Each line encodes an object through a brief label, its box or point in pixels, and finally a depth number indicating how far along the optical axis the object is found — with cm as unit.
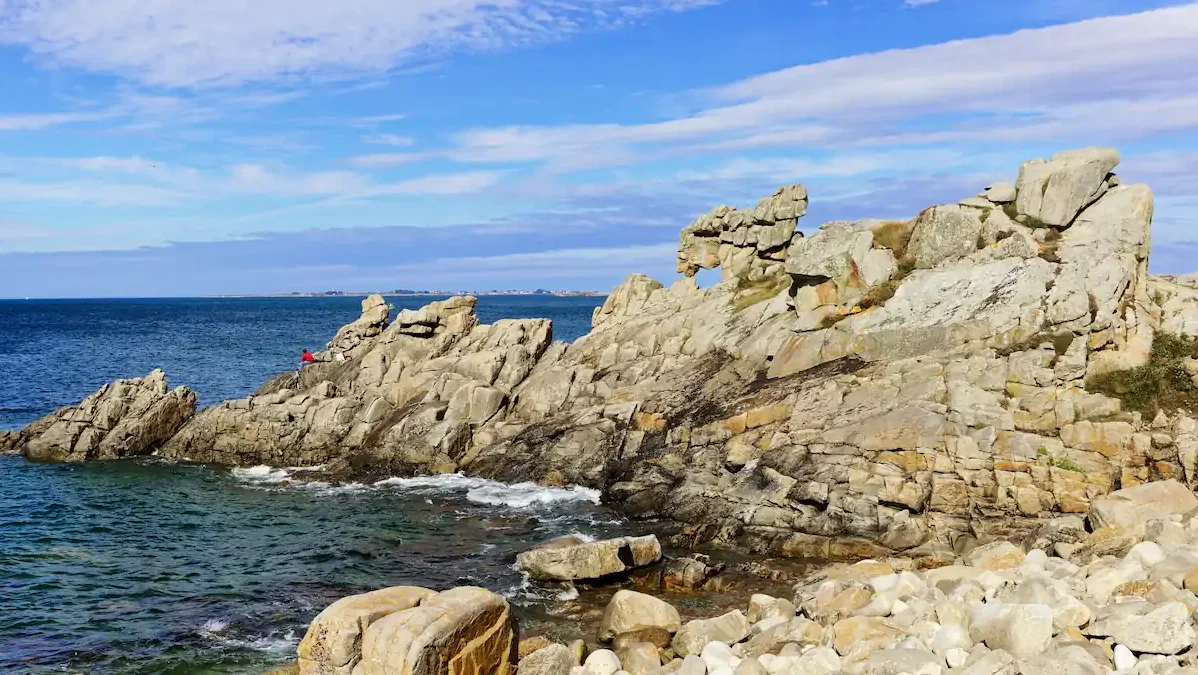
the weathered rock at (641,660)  1945
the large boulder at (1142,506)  2286
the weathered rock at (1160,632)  1409
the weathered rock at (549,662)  1895
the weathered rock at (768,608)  2163
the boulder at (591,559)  2808
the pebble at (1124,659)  1413
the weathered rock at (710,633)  2042
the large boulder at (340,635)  1700
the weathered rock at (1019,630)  1487
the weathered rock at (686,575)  2797
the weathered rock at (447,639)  1638
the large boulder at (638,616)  2289
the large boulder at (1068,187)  3906
